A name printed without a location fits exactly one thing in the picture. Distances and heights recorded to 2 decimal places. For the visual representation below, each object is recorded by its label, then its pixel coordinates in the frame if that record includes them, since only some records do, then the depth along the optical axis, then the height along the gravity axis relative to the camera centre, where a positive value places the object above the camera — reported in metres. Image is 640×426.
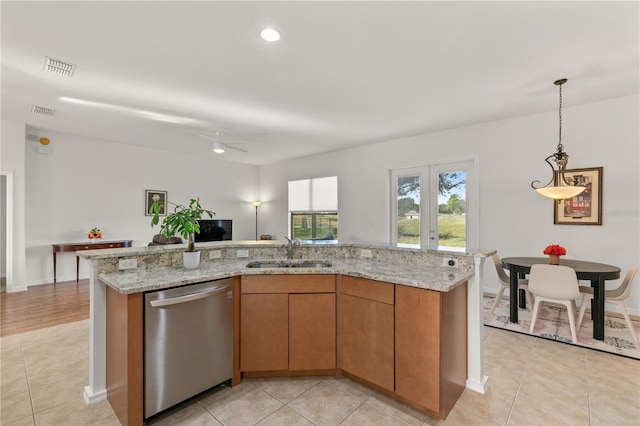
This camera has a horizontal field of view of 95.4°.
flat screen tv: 7.16 -0.46
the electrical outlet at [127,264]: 2.10 -0.39
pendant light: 2.93 +0.24
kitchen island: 1.75 -0.56
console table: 5.12 -0.64
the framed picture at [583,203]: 3.77 +0.13
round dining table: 2.96 -0.66
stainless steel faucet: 2.71 -0.33
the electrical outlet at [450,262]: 2.24 -0.38
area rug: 2.82 -1.29
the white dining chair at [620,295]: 3.00 -0.88
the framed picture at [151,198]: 6.33 +0.29
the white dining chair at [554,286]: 2.91 -0.76
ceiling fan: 4.99 +1.28
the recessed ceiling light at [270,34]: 2.28 +1.42
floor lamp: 8.29 +0.25
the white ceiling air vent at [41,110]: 3.99 +1.40
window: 6.80 +0.10
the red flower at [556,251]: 3.30 -0.43
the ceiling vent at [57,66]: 2.72 +1.39
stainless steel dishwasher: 1.77 -0.86
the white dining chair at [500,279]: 3.71 -0.86
